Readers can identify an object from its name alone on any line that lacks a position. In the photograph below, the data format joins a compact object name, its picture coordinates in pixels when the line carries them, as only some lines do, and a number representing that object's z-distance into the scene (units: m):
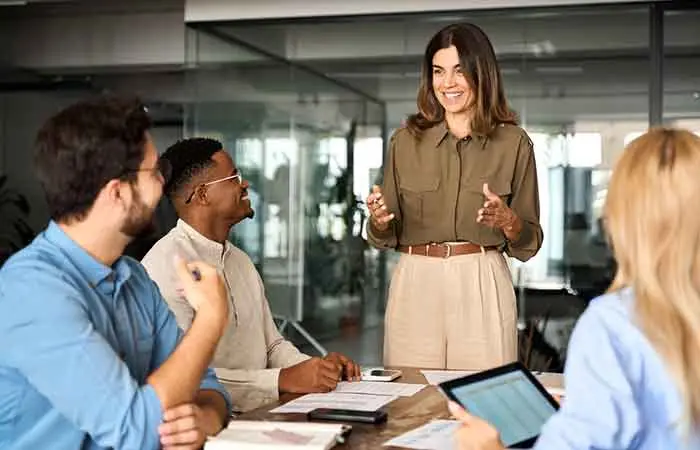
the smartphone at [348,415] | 2.18
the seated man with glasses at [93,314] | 1.84
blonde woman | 1.56
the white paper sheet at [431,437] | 1.97
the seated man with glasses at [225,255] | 2.74
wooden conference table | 2.03
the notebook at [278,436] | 1.85
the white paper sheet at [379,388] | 2.53
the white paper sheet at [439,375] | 2.75
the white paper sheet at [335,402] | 2.31
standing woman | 3.31
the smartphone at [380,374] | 2.75
